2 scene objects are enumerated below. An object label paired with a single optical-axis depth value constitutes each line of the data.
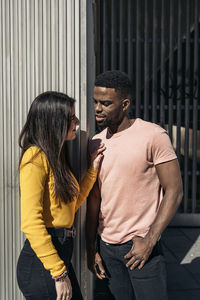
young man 2.27
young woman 1.95
